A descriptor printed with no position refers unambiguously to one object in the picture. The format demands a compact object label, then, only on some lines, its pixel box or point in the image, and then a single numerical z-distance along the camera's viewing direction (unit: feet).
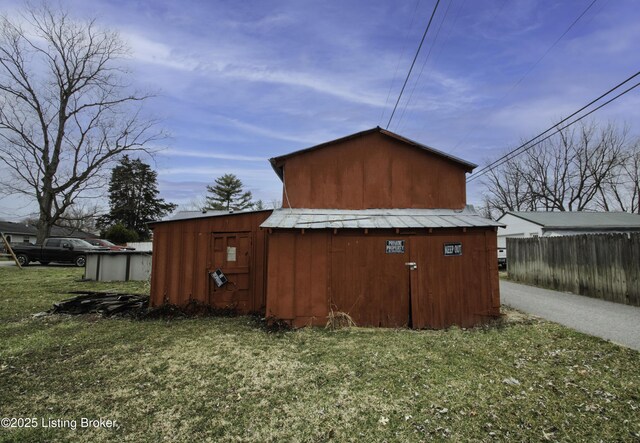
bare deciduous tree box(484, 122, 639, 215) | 111.24
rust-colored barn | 26.61
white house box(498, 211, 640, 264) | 68.90
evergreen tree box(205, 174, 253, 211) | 163.94
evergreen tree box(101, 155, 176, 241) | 154.51
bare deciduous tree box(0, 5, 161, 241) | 83.87
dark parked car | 70.18
